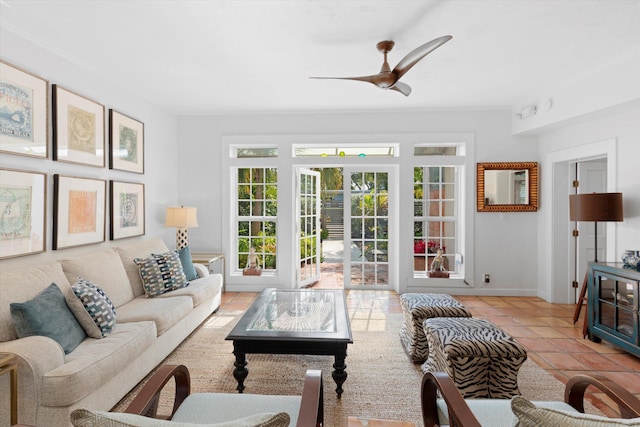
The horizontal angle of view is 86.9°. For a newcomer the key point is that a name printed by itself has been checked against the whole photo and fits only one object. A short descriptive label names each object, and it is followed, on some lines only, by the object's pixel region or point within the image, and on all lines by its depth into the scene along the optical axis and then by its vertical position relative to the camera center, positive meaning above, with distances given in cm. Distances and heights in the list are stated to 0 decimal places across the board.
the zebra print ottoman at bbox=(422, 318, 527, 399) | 217 -97
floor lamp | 325 +6
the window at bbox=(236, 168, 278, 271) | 522 -2
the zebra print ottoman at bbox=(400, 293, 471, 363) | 287 -87
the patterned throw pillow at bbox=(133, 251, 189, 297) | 334 -62
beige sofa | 177 -85
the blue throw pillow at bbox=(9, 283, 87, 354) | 198 -65
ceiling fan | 243 +113
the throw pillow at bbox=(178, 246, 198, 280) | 384 -59
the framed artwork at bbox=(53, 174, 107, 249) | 293 +2
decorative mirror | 478 +37
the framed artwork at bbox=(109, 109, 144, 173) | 367 +81
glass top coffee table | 232 -86
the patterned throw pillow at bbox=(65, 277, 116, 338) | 230 -67
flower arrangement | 512 -51
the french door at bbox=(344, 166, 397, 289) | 519 -20
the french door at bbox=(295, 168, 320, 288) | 523 -21
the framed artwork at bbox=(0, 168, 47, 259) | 248 +1
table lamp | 438 -8
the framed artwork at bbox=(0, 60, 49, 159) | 246 +77
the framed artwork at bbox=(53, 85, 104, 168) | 292 +79
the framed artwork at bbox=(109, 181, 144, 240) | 367 +4
